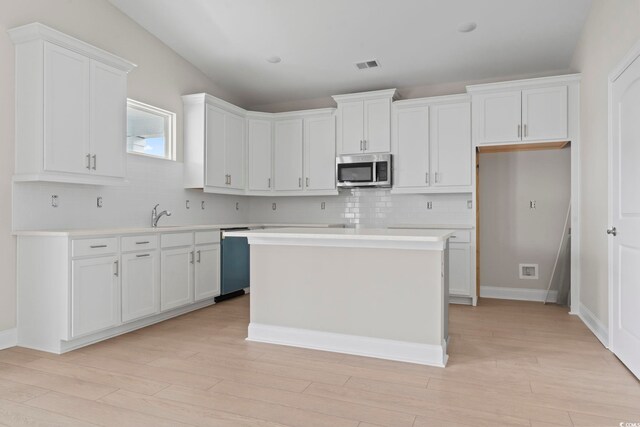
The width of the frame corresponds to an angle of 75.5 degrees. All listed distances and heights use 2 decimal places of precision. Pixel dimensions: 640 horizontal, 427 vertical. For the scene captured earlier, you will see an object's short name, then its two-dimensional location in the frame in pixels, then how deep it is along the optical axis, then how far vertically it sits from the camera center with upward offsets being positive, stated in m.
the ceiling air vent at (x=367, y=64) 4.85 +1.77
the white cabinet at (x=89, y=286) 3.12 -0.62
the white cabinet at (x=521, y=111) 4.40 +1.11
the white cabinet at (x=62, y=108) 3.18 +0.84
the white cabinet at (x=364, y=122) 5.23 +1.17
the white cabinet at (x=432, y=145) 4.86 +0.82
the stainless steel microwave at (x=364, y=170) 5.18 +0.54
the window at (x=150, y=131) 4.43 +0.91
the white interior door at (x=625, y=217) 2.58 -0.03
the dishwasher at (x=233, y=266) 4.96 -0.68
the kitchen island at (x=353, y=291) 2.89 -0.60
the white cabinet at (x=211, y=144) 4.98 +0.85
